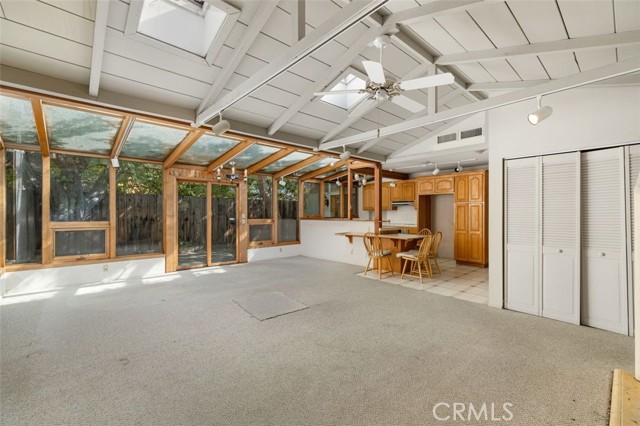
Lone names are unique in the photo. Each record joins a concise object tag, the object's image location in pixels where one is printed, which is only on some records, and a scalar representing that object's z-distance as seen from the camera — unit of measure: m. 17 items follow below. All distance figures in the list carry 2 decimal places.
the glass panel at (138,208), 5.69
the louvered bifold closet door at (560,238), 3.30
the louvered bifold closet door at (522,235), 3.59
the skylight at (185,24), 2.58
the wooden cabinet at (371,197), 8.84
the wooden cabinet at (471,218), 6.69
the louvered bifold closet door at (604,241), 3.04
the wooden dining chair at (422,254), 5.26
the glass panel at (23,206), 4.62
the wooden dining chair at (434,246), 5.73
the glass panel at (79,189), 5.05
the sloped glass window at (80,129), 3.84
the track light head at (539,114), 2.80
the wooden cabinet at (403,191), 8.22
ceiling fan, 2.48
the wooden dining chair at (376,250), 5.65
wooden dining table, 5.69
